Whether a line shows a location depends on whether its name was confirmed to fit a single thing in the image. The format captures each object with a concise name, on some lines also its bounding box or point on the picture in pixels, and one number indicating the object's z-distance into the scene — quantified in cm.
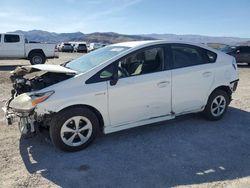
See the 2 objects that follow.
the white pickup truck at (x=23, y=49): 1195
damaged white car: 300
